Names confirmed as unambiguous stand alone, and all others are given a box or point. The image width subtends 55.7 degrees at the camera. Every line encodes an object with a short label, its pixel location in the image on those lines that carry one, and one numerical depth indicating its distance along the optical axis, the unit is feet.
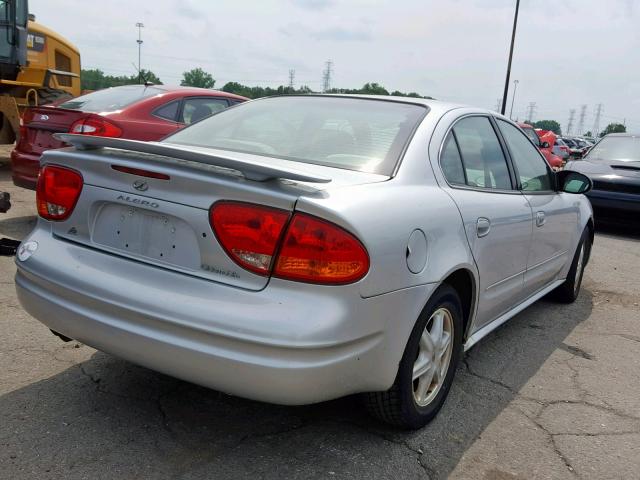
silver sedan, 6.95
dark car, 28.53
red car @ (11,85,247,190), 19.36
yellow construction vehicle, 32.96
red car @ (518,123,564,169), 48.27
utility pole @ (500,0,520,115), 95.81
